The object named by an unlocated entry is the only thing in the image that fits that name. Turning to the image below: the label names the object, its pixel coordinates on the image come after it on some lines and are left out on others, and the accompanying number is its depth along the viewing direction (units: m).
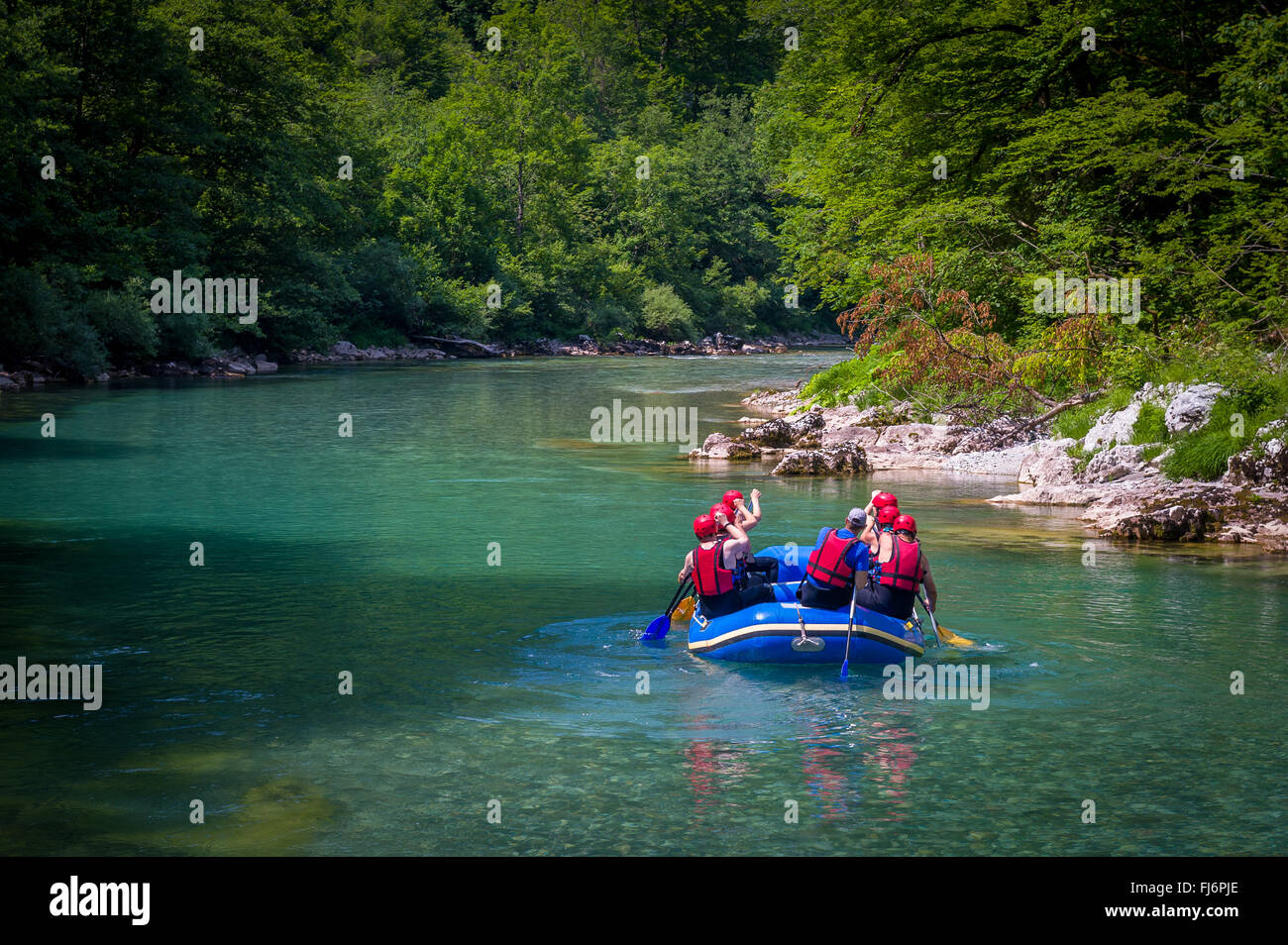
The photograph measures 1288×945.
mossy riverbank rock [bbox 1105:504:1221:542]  17.31
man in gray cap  11.60
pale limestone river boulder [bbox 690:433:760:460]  25.50
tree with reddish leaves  23.92
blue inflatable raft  11.40
